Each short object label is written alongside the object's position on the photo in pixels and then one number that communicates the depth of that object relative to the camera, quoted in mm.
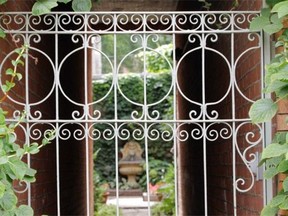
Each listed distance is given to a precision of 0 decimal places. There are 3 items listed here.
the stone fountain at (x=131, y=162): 17456
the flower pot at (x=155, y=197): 12915
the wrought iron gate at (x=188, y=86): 3260
